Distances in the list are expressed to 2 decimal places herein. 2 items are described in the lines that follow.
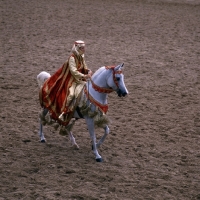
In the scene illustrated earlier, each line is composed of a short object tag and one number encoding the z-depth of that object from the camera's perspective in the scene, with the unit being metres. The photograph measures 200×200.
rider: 13.11
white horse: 12.46
